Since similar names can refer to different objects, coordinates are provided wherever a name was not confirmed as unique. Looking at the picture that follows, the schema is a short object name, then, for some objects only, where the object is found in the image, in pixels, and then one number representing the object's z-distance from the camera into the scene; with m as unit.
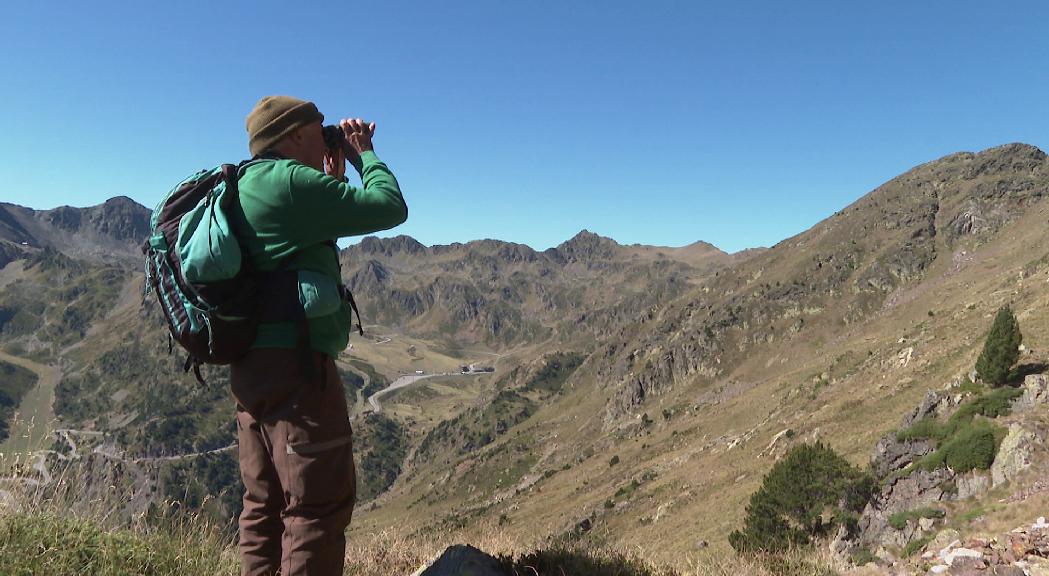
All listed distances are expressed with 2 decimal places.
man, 3.12
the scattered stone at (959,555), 6.43
